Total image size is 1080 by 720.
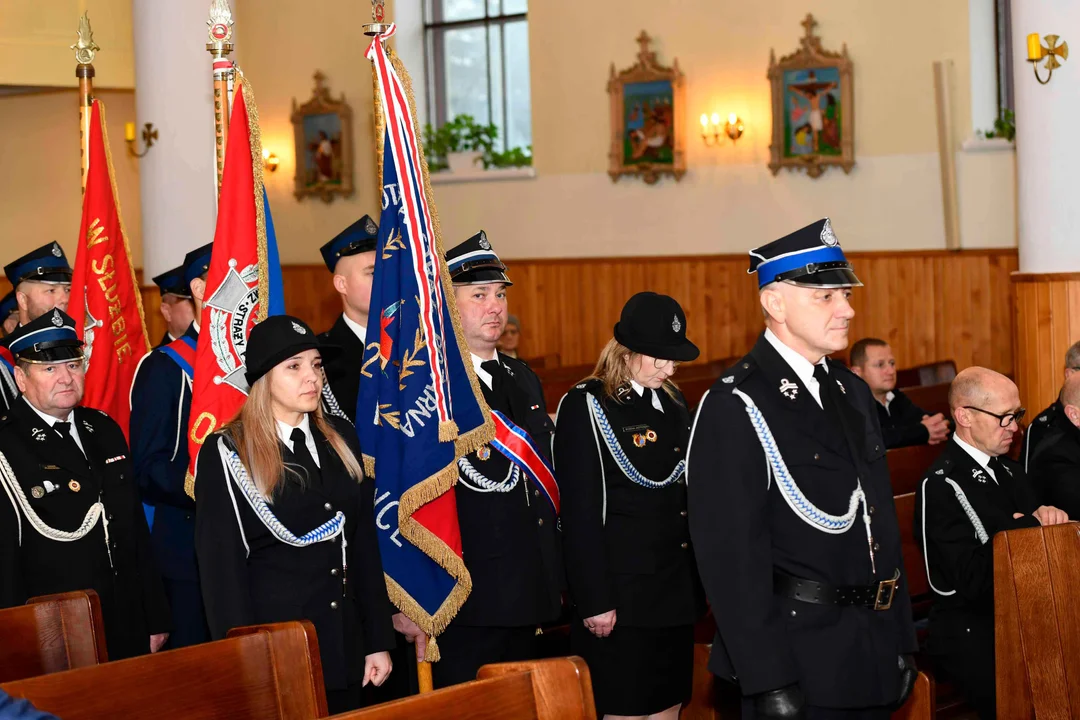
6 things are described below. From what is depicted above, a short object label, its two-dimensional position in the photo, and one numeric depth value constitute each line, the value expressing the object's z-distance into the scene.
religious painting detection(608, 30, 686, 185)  11.14
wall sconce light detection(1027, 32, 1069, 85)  6.51
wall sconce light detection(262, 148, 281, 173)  13.52
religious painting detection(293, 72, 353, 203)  13.10
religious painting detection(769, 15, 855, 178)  10.29
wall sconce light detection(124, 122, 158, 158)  9.55
